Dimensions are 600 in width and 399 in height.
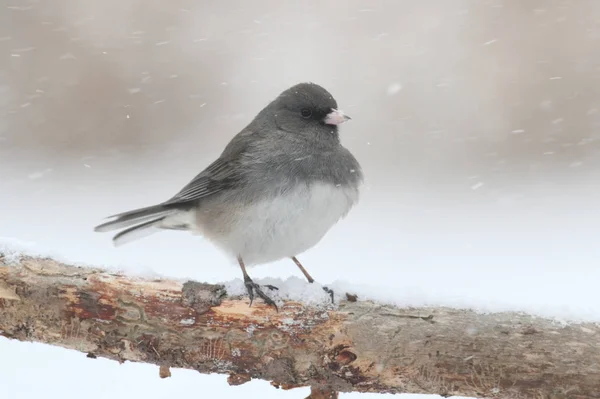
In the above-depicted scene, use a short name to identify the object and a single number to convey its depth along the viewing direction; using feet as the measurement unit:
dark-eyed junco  16.92
